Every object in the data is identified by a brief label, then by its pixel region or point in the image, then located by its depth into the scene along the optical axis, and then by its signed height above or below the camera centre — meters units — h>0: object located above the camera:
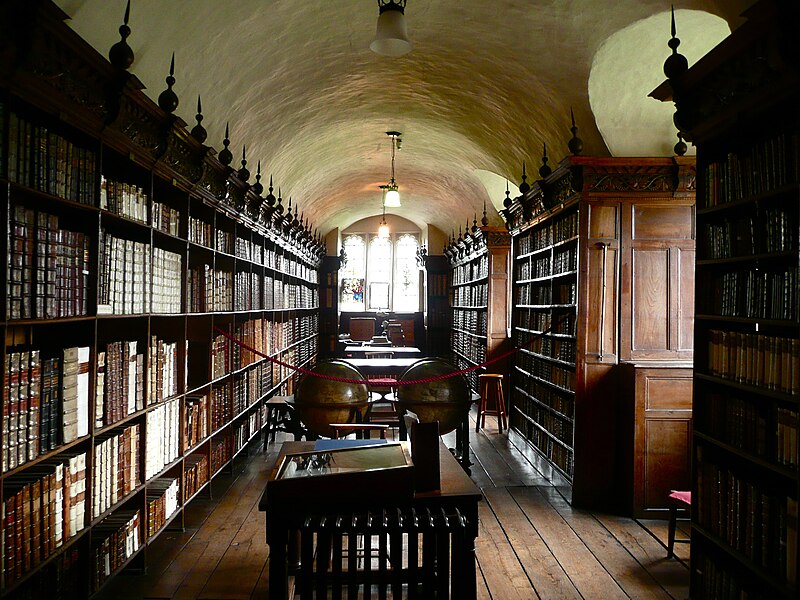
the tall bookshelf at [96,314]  2.55 -0.06
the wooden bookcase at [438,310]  16.72 -0.15
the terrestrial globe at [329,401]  4.93 -0.74
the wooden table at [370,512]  2.44 -0.80
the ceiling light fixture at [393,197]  10.20 +1.71
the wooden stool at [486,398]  8.66 -1.30
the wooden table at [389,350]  11.63 -0.87
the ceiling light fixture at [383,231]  14.11 +1.58
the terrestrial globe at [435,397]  5.09 -0.73
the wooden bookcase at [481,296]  10.43 +0.14
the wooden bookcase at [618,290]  5.16 +0.12
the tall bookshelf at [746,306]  2.64 +0.00
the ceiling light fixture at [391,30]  3.93 +1.66
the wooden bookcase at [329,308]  16.80 -0.12
